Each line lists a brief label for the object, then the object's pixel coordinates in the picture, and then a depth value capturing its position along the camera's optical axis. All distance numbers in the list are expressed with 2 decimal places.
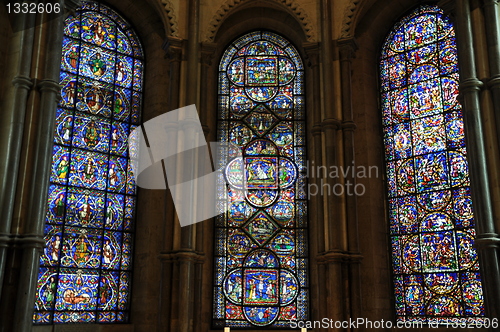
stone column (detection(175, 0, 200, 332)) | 12.14
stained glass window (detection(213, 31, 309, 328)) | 13.33
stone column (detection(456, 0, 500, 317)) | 10.32
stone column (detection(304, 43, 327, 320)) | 12.46
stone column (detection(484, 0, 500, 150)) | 10.98
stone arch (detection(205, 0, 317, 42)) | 14.24
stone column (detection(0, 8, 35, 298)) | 10.34
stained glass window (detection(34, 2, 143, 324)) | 12.32
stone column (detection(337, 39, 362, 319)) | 12.19
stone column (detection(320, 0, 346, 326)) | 12.12
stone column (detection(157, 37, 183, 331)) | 12.23
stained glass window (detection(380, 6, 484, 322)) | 12.36
